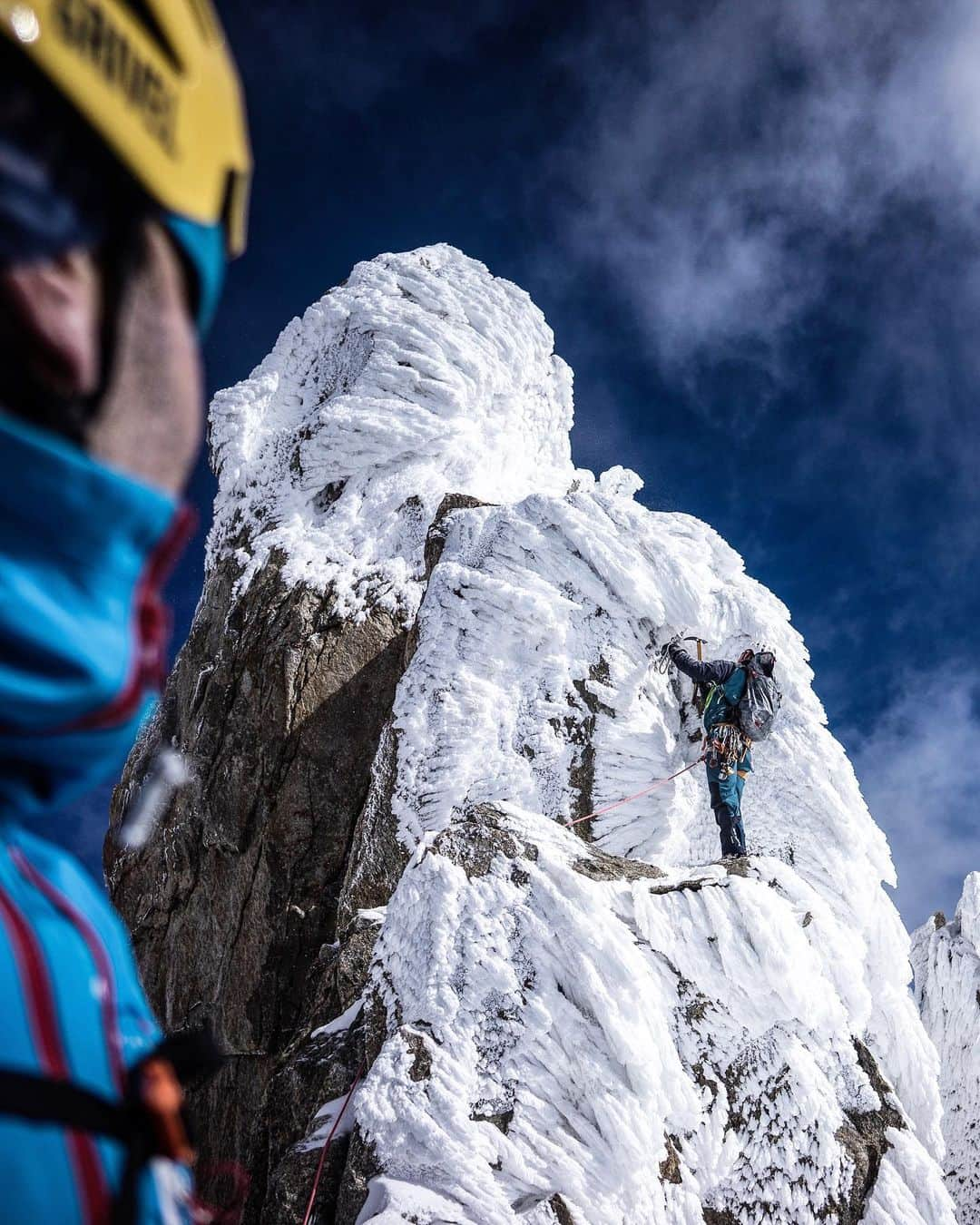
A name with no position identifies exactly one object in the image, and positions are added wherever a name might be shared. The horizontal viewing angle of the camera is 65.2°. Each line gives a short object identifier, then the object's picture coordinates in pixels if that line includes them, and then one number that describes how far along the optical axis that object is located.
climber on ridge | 9.05
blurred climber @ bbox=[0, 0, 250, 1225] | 0.99
